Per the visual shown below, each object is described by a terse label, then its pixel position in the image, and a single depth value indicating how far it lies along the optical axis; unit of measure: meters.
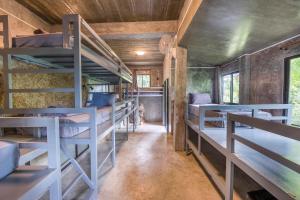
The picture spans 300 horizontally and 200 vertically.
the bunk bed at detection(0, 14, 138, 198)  1.22
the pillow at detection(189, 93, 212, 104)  4.05
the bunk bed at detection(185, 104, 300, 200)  0.77
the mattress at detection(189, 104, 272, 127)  2.12
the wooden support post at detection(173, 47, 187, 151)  2.54
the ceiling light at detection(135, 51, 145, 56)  4.20
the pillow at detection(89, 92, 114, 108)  3.00
